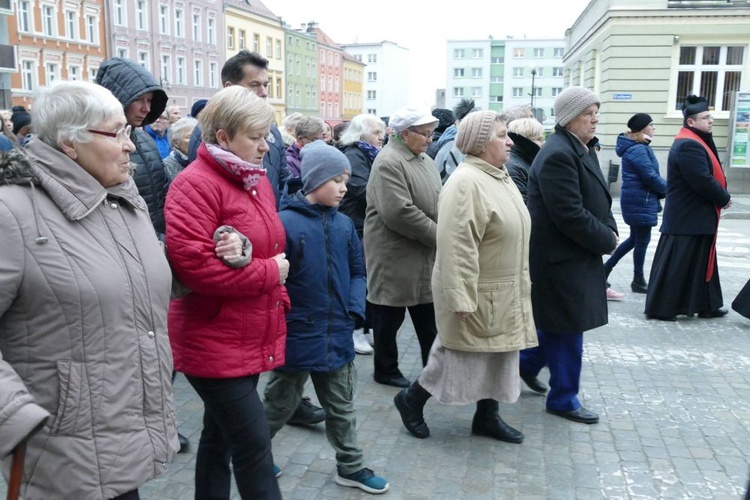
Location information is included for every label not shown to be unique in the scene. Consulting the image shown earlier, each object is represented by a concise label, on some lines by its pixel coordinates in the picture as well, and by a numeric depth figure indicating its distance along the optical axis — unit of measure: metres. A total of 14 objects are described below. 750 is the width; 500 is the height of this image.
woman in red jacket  2.70
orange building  38.47
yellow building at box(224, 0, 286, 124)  59.81
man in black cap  6.79
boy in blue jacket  3.41
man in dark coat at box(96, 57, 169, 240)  3.33
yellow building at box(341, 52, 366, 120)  89.50
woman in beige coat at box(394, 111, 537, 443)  3.88
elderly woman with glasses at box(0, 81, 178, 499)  2.05
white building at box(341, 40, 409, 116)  107.31
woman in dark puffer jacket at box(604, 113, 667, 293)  7.94
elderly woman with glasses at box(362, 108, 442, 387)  4.89
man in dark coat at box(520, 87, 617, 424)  4.39
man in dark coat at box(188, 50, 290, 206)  4.19
